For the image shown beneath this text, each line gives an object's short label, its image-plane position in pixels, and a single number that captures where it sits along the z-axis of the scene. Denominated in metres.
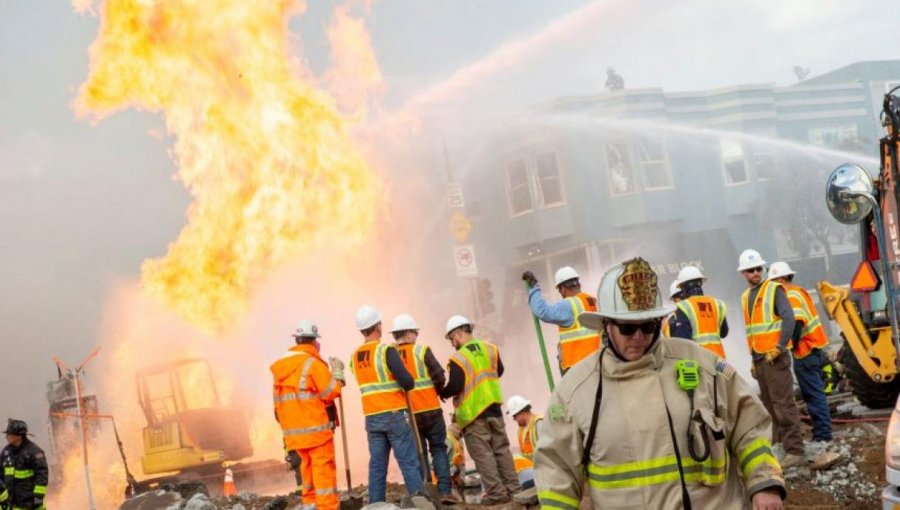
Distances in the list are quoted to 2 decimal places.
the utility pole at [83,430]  14.70
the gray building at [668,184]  28.02
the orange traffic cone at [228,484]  16.01
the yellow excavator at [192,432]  18.44
